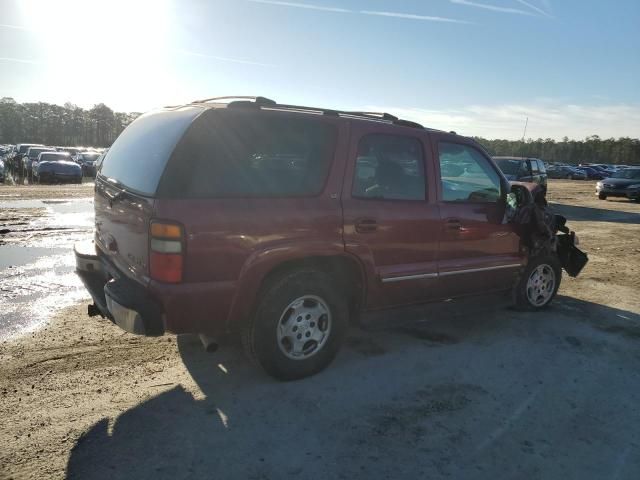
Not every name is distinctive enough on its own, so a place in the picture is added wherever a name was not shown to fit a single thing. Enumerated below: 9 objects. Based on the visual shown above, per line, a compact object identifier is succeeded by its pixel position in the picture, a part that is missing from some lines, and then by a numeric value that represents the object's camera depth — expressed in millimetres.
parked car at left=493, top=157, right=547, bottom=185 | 16469
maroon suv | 3102
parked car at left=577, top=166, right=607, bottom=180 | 52659
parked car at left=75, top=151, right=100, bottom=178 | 29062
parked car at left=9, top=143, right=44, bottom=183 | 26944
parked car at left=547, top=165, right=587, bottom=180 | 51500
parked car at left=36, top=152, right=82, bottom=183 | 22250
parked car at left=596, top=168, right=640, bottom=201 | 22250
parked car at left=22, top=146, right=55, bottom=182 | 24639
